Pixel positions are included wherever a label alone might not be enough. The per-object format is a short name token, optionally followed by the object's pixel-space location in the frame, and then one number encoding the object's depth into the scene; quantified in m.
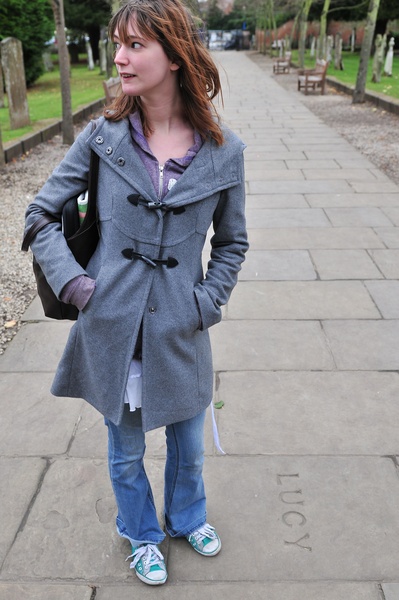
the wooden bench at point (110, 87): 12.84
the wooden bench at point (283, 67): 26.03
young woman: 1.73
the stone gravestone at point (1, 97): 14.74
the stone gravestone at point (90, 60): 28.69
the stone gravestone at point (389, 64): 19.81
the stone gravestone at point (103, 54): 22.77
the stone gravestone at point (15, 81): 10.88
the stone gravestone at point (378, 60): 17.55
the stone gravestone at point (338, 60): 24.00
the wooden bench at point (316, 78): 17.69
